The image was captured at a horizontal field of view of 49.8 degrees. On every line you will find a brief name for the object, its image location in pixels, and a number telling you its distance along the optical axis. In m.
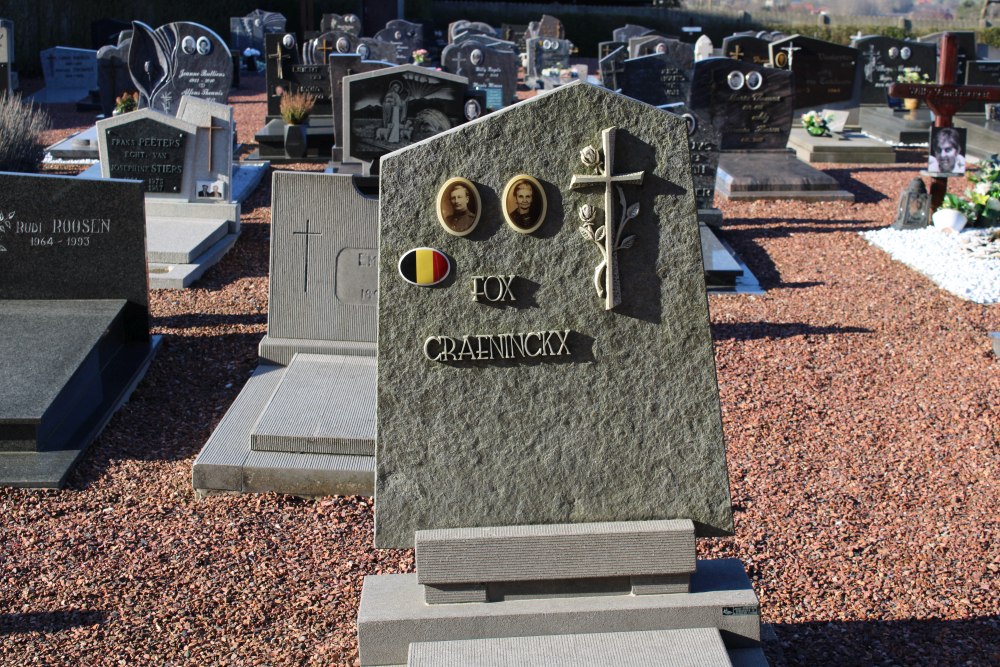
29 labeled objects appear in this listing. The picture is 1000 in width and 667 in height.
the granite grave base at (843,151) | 15.55
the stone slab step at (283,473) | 5.32
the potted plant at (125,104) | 14.70
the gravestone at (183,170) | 9.66
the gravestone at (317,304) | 6.00
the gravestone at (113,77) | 18.11
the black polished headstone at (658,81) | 12.41
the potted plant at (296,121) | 14.60
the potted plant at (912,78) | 17.70
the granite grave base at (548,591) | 3.46
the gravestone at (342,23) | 27.38
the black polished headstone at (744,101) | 12.51
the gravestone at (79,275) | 6.46
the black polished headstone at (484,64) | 19.59
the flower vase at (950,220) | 10.56
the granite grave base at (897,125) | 16.88
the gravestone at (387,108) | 9.70
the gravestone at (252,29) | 30.80
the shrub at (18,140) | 11.97
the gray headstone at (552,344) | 3.36
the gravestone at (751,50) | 17.55
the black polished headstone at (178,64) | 14.67
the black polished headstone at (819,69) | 16.69
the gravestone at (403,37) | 25.51
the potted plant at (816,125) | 16.38
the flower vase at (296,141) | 14.58
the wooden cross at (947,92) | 10.52
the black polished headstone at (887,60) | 19.58
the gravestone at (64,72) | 21.53
